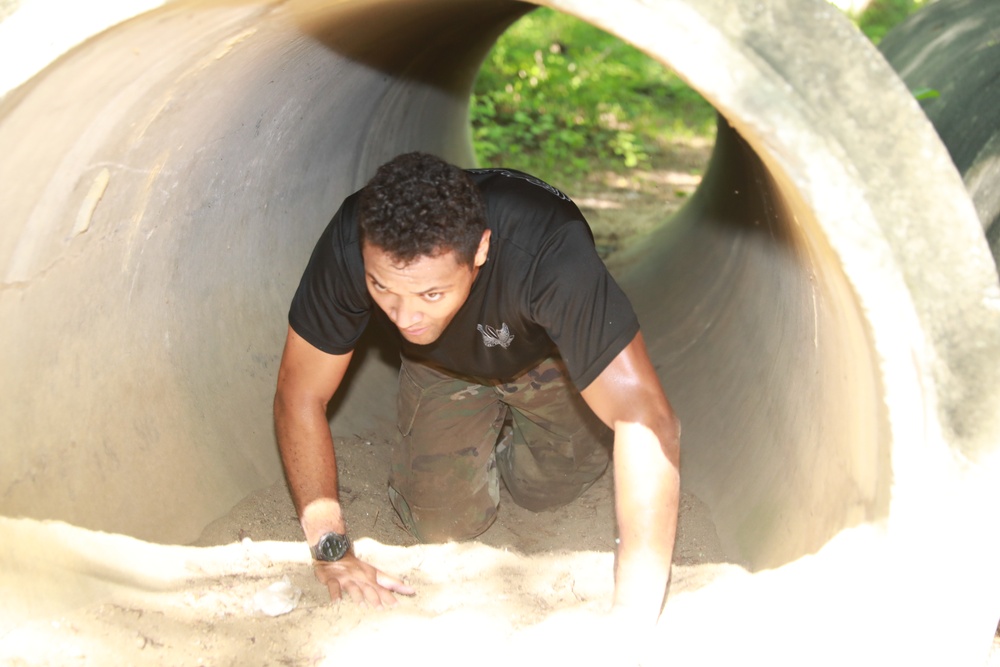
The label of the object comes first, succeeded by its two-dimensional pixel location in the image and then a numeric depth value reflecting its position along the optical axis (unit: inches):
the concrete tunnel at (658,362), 79.7
